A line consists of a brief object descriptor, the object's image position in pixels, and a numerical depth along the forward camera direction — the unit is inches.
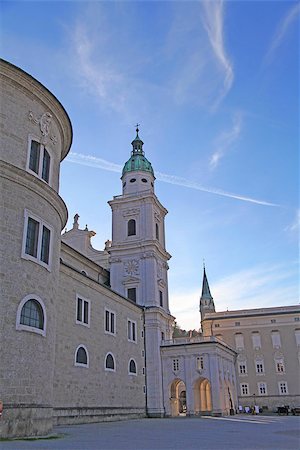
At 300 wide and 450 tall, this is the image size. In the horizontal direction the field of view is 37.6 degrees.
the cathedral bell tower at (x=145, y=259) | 1809.8
